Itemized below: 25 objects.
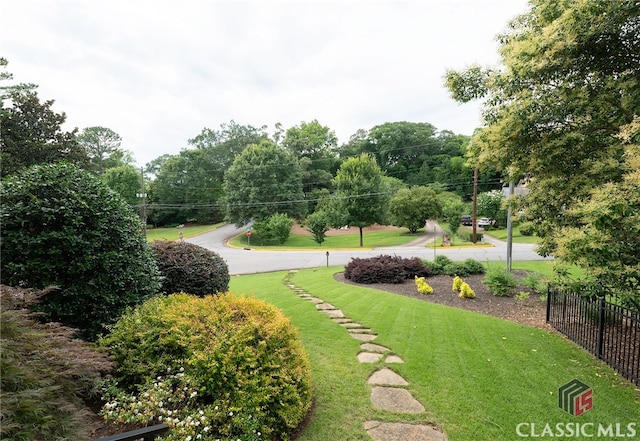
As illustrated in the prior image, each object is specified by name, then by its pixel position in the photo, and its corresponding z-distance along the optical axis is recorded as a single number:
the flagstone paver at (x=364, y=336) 4.90
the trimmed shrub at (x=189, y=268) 5.68
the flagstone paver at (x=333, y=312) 6.21
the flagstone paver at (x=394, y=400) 3.03
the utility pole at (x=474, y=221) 23.32
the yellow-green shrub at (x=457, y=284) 8.48
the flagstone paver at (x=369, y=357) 4.12
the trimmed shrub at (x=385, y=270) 10.62
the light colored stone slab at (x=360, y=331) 5.21
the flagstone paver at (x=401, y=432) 2.60
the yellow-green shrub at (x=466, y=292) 7.97
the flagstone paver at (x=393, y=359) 4.08
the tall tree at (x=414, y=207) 29.41
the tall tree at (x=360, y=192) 23.27
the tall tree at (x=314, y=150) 41.59
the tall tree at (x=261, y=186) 31.58
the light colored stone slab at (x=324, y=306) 6.87
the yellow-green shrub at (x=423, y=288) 8.60
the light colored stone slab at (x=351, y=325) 5.52
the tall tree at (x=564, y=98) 4.19
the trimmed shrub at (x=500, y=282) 8.15
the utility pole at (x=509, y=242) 10.09
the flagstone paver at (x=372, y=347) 4.46
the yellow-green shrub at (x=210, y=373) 2.43
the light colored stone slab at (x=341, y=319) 5.82
